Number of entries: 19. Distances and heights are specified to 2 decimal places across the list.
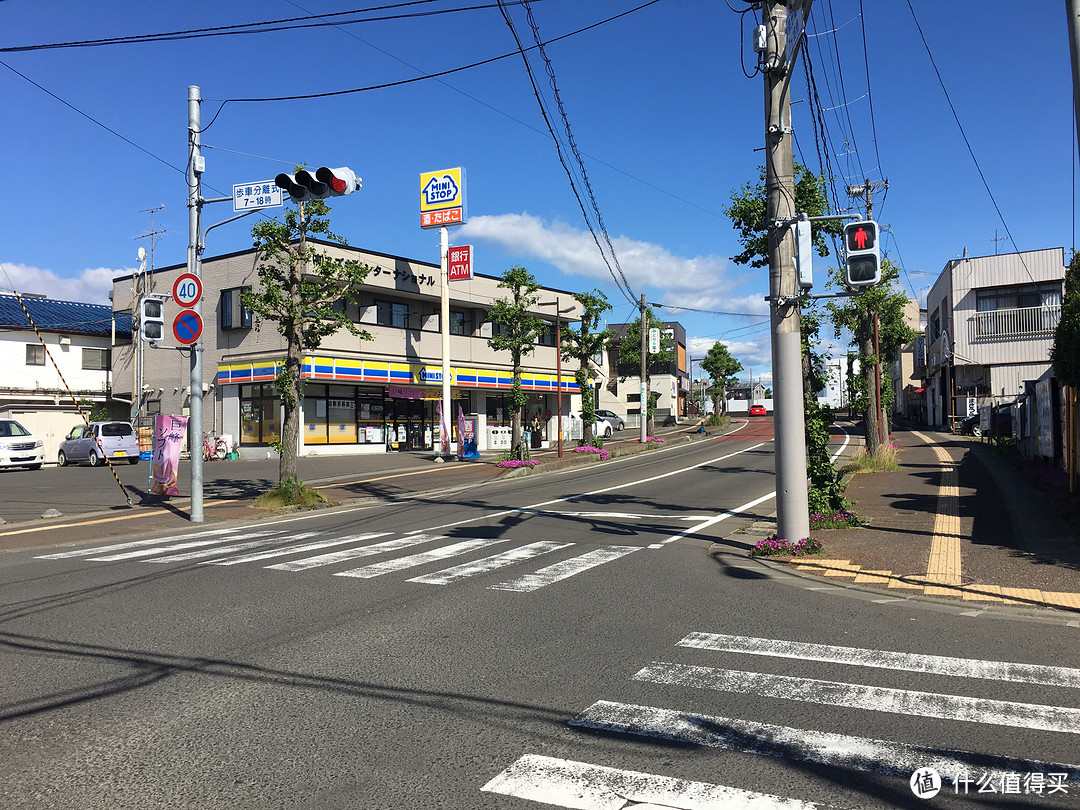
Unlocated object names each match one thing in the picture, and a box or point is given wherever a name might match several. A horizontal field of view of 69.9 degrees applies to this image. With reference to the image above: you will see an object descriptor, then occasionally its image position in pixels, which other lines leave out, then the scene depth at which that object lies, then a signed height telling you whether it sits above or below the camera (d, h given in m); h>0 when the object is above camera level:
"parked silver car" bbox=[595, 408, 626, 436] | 52.44 -1.52
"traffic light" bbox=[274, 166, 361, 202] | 11.66 +3.45
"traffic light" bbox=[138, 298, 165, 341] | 13.17 +1.54
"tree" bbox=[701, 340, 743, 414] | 85.00 +4.24
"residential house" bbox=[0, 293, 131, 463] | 37.47 +2.71
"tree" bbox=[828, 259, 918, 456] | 22.40 +2.39
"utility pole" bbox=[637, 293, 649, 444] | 39.47 +0.79
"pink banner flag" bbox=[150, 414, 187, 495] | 16.94 -0.79
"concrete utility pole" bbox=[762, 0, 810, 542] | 9.66 +1.40
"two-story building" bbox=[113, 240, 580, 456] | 32.00 +1.85
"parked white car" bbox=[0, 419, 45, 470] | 27.30 -1.22
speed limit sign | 13.59 +2.11
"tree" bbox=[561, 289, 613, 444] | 33.66 +2.81
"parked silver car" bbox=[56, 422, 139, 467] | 29.17 -1.30
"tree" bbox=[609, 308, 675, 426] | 80.56 +5.26
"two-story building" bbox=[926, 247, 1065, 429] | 38.53 +3.91
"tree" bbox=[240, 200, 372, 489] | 16.70 +2.41
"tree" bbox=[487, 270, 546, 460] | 29.65 +3.28
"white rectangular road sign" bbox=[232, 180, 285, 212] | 13.14 +3.68
